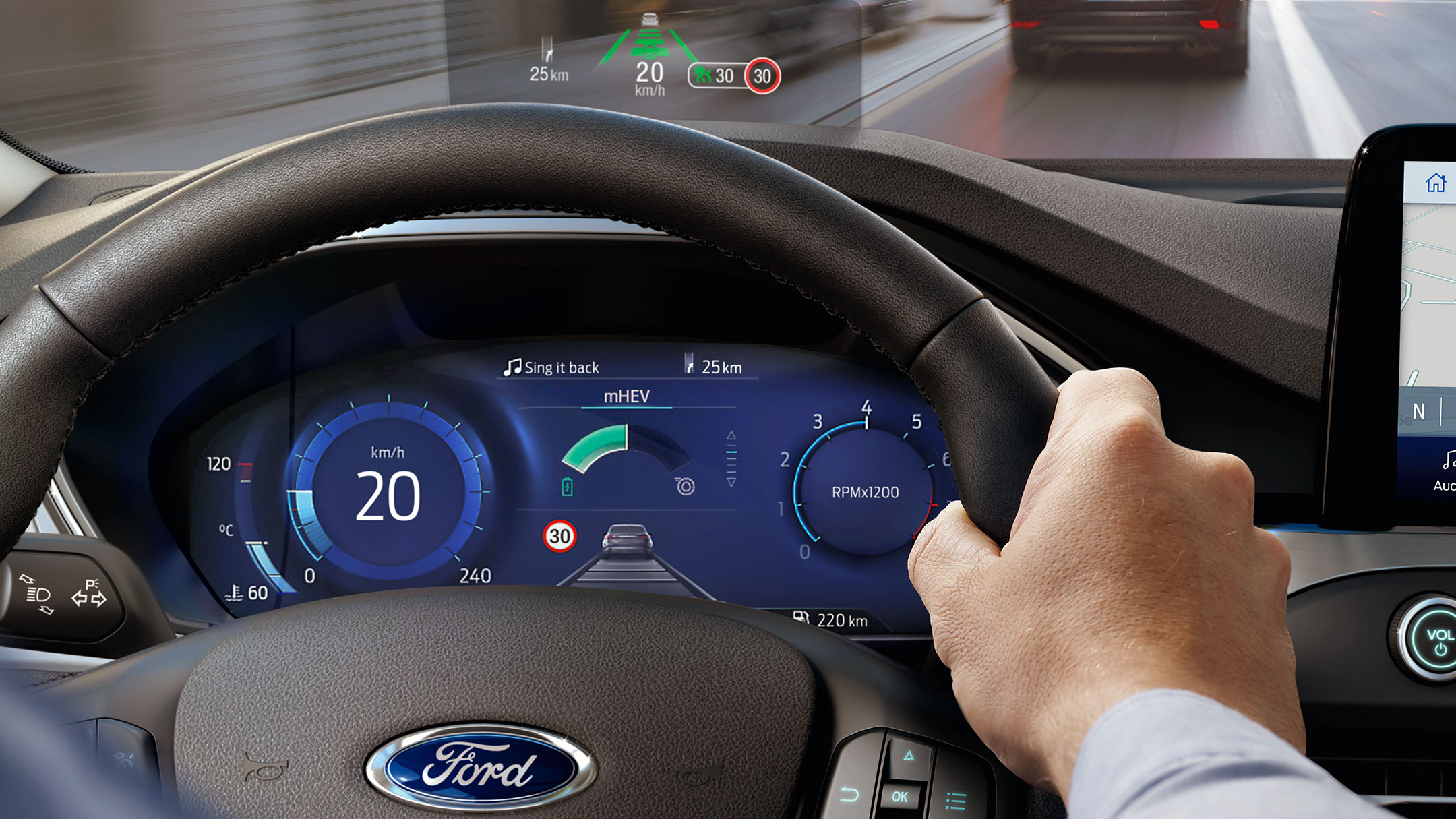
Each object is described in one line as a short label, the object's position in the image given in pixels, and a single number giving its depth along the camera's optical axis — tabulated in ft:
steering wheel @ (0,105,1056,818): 1.78
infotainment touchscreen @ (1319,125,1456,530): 2.98
